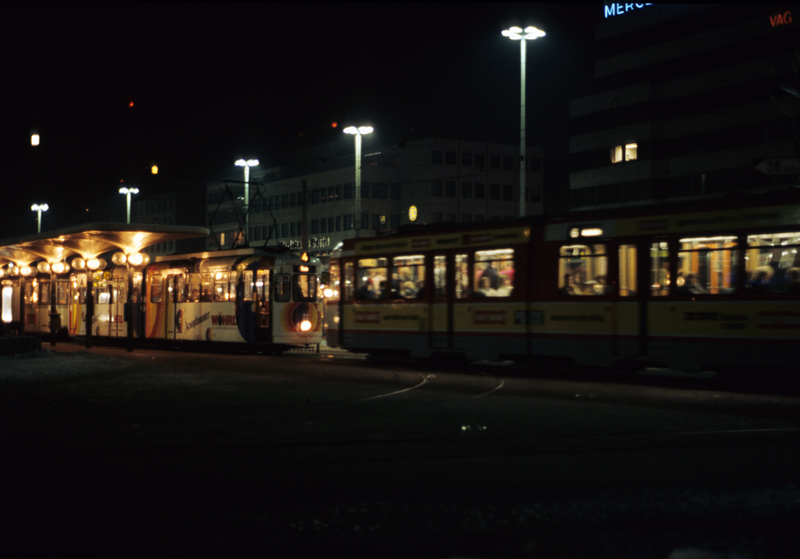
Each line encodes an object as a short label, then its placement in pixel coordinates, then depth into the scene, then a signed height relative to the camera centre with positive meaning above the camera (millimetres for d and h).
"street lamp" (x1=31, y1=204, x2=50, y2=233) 69188 +7196
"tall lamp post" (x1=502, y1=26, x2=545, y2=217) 31734 +9507
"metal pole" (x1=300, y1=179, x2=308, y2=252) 37375 +2743
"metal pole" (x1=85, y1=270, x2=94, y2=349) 27947 -273
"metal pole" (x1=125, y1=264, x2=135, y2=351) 27789 -382
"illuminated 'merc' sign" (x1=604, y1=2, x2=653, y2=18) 57594 +19028
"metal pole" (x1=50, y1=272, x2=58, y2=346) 32481 -865
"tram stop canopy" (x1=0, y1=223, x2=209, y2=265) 28352 +2072
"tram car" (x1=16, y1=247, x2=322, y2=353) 26859 -126
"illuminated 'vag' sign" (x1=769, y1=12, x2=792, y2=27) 47638 +15118
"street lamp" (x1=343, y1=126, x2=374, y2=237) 39550 +7423
